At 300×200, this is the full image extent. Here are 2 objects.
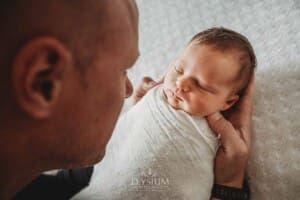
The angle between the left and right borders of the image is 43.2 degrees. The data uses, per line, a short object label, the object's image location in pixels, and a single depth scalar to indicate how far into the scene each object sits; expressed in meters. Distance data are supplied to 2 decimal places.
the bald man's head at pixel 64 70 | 0.42
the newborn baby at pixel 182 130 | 0.82
